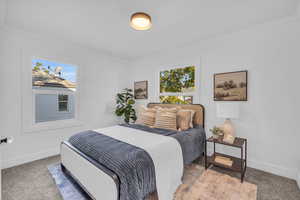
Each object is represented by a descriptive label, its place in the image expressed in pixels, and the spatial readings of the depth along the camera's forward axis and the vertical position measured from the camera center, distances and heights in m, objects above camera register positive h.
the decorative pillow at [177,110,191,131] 2.77 -0.41
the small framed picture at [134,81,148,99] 4.25 +0.31
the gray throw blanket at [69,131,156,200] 1.40 -0.72
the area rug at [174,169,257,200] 1.81 -1.26
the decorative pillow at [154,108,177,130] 2.77 -0.40
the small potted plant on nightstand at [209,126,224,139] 2.46 -0.58
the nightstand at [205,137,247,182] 2.20 -1.09
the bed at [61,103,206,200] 1.44 -0.77
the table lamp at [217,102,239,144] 2.35 -0.26
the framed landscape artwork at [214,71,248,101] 2.58 +0.26
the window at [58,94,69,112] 3.34 -0.09
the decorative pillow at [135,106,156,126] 3.12 -0.40
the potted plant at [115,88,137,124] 4.15 -0.20
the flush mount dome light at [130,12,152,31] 1.94 +1.14
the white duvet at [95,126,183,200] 1.71 -0.77
